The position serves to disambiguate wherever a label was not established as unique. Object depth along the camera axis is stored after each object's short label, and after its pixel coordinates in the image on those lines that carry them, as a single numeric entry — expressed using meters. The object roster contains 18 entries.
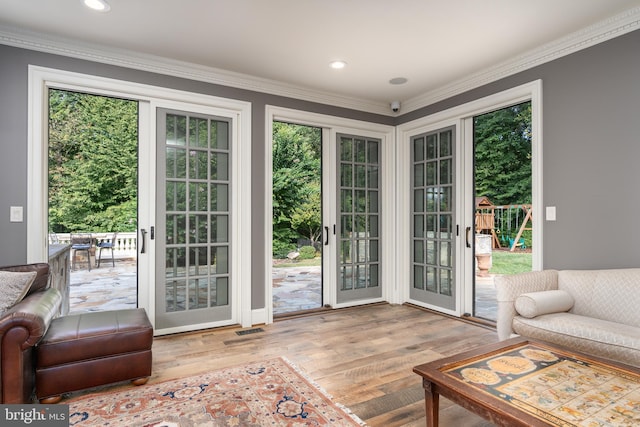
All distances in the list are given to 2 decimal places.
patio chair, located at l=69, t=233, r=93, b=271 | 7.17
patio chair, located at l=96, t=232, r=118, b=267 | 7.64
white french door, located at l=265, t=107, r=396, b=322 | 4.34
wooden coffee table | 1.27
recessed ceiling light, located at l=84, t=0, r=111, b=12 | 2.40
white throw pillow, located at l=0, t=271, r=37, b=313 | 2.07
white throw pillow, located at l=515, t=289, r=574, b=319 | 2.44
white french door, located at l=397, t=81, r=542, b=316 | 3.90
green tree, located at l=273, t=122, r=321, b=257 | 8.91
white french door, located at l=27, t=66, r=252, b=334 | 2.83
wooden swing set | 7.32
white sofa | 2.11
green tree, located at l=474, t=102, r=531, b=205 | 7.43
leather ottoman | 2.06
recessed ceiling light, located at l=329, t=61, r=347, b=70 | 3.37
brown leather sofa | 1.81
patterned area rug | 1.90
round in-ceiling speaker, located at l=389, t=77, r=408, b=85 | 3.79
